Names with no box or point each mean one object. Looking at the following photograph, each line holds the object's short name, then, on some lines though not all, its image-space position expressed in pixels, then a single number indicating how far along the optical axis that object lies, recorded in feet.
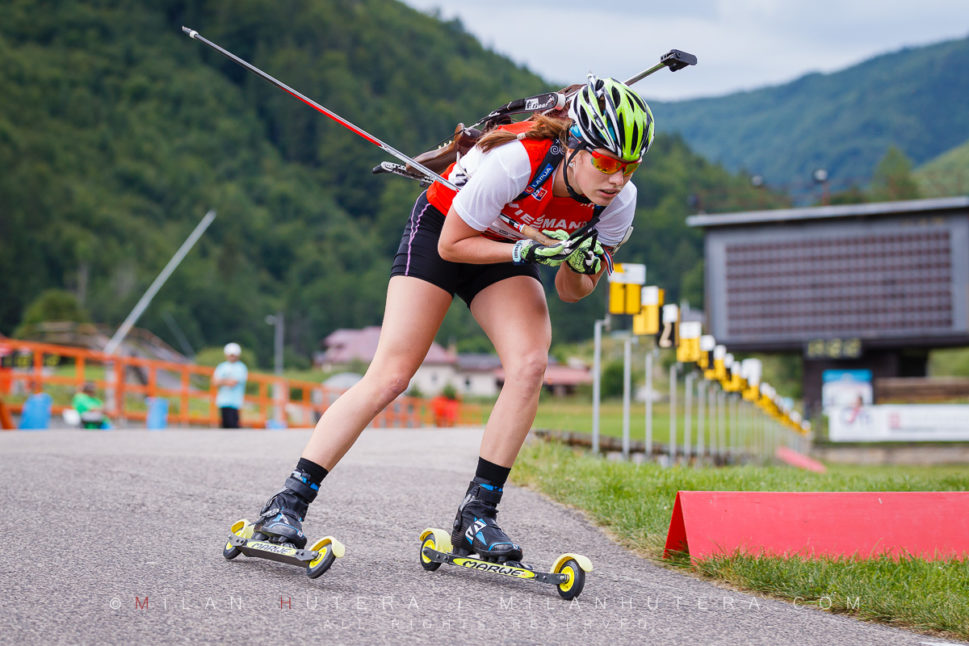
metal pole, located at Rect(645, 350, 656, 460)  40.21
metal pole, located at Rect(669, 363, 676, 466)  46.90
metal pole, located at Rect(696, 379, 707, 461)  62.22
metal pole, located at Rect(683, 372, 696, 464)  53.65
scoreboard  136.05
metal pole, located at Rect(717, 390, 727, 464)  70.61
